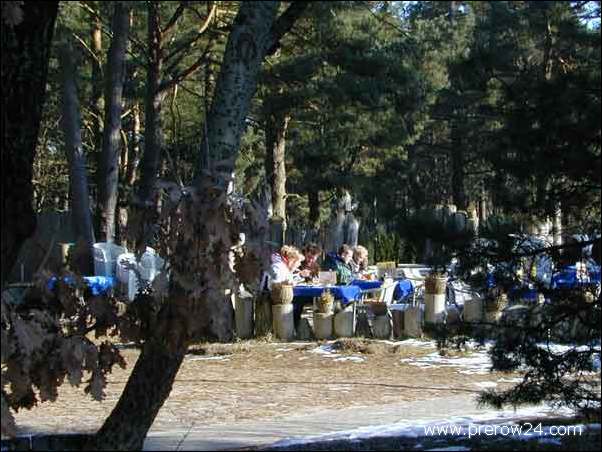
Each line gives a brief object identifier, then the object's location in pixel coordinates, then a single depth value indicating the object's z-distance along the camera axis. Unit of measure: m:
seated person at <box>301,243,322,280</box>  15.91
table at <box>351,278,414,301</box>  15.73
